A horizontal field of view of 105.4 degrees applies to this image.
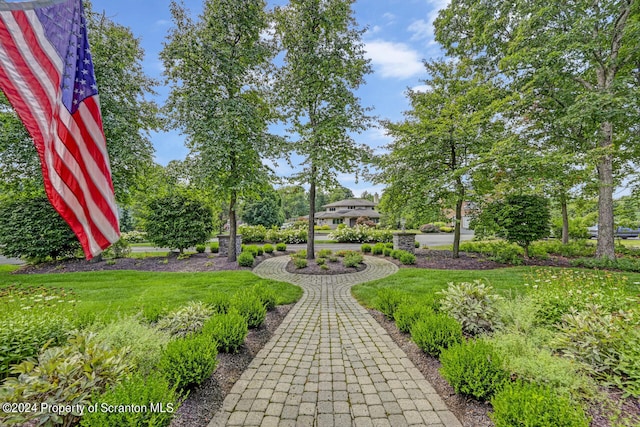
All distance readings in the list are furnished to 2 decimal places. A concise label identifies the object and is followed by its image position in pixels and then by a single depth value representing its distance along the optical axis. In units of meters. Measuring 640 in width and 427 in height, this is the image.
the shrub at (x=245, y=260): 9.17
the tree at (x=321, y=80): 9.00
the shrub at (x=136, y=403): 1.60
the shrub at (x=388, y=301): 4.57
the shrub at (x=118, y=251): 10.87
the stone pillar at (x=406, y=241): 11.58
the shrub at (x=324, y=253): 10.60
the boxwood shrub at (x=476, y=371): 2.31
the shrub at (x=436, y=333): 3.16
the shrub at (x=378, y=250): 12.20
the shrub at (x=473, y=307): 3.70
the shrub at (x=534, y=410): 1.68
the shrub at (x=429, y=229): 30.91
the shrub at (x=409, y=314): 3.79
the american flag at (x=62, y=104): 2.01
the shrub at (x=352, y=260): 9.08
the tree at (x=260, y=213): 31.34
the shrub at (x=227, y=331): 3.14
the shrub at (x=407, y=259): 9.40
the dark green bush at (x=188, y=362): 2.33
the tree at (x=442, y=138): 8.94
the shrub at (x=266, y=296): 4.79
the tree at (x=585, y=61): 7.88
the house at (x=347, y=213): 35.22
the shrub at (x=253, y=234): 16.69
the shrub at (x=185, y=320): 3.44
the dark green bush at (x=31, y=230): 9.79
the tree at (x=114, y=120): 8.07
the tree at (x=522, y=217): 9.40
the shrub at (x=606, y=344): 2.46
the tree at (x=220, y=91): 8.19
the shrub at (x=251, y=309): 3.98
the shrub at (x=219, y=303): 4.09
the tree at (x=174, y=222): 11.02
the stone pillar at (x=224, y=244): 11.60
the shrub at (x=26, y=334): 2.32
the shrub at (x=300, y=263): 8.91
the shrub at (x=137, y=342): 2.47
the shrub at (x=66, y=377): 1.77
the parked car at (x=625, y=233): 20.46
